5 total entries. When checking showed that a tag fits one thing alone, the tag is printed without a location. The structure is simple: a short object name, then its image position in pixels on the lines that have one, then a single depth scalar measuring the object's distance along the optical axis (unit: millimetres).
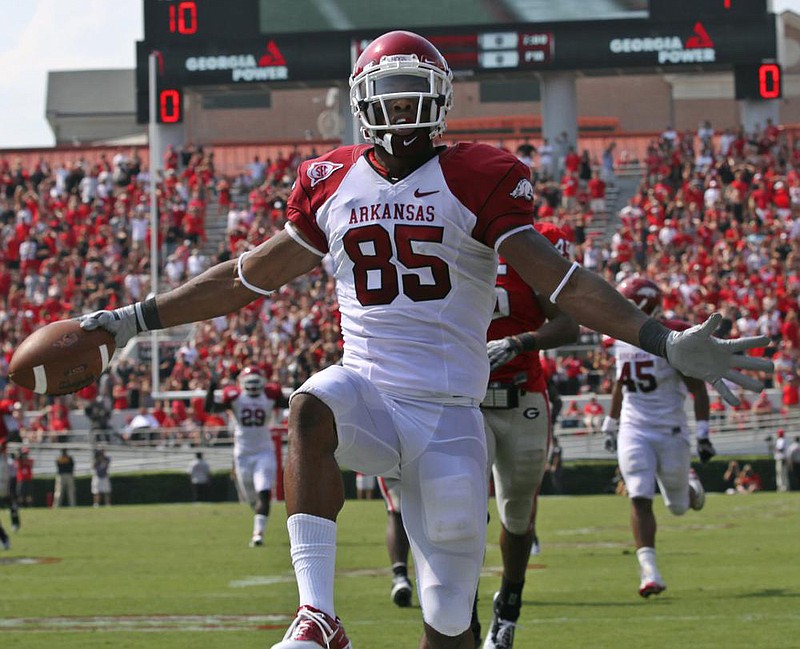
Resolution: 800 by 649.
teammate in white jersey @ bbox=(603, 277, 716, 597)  19203
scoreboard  60156
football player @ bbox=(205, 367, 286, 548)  30953
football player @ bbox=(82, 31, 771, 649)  8805
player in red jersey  13531
